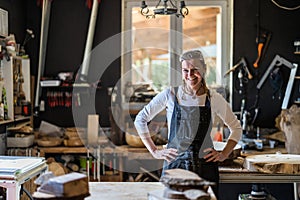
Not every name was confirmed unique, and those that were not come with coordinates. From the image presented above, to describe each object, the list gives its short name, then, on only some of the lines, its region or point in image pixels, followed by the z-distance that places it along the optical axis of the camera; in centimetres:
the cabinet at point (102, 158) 423
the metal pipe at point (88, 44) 458
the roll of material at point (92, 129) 437
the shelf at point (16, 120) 378
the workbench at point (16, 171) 244
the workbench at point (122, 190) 188
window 469
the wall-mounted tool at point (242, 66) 454
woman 242
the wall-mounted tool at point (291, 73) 452
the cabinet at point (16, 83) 398
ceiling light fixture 273
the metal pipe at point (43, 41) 459
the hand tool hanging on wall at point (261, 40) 457
